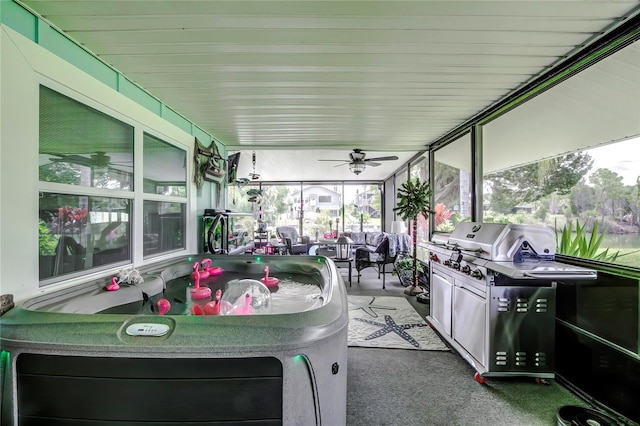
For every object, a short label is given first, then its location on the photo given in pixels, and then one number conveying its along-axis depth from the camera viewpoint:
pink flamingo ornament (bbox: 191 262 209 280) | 2.80
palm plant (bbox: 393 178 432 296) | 4.32
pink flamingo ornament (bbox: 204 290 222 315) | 1.79
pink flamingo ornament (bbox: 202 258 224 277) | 3.06
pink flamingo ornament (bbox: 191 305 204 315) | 1.88
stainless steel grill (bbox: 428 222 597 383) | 2.15
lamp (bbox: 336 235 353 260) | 6.27
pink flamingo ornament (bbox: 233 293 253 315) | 1.83
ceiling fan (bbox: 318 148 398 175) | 4.79
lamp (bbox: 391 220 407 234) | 6.72
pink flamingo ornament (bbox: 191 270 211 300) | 2.38
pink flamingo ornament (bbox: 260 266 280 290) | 2.76
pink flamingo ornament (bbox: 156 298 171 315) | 2.01
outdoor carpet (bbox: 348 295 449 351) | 2.84
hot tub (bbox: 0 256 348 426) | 1.09
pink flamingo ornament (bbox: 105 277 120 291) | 1.98
